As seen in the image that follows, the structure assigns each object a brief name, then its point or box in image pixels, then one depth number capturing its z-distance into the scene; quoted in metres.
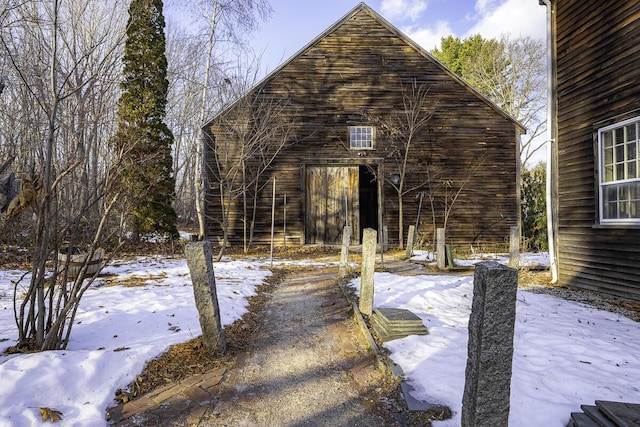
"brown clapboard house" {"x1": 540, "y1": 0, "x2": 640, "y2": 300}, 6.66
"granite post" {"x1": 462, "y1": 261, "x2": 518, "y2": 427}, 2.40
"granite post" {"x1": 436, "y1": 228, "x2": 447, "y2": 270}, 9.71
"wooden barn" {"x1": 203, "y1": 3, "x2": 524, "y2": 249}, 13.83
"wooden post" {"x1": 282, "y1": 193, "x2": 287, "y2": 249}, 13.75
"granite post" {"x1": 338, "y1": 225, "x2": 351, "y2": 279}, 8.64
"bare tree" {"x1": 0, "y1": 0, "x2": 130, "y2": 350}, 3.58
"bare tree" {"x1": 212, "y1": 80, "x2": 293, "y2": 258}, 13.00
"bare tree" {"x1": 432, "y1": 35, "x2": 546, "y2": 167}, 28.55
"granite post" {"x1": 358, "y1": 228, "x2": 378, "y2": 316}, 5.66
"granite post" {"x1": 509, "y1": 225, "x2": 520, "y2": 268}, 8.02
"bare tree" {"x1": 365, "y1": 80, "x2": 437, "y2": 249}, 13.83
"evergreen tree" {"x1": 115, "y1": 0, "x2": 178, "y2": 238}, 13.45
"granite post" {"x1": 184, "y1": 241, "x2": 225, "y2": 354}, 4.05
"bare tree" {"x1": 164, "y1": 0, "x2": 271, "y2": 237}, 17.08
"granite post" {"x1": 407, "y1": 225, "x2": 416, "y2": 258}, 11.98
